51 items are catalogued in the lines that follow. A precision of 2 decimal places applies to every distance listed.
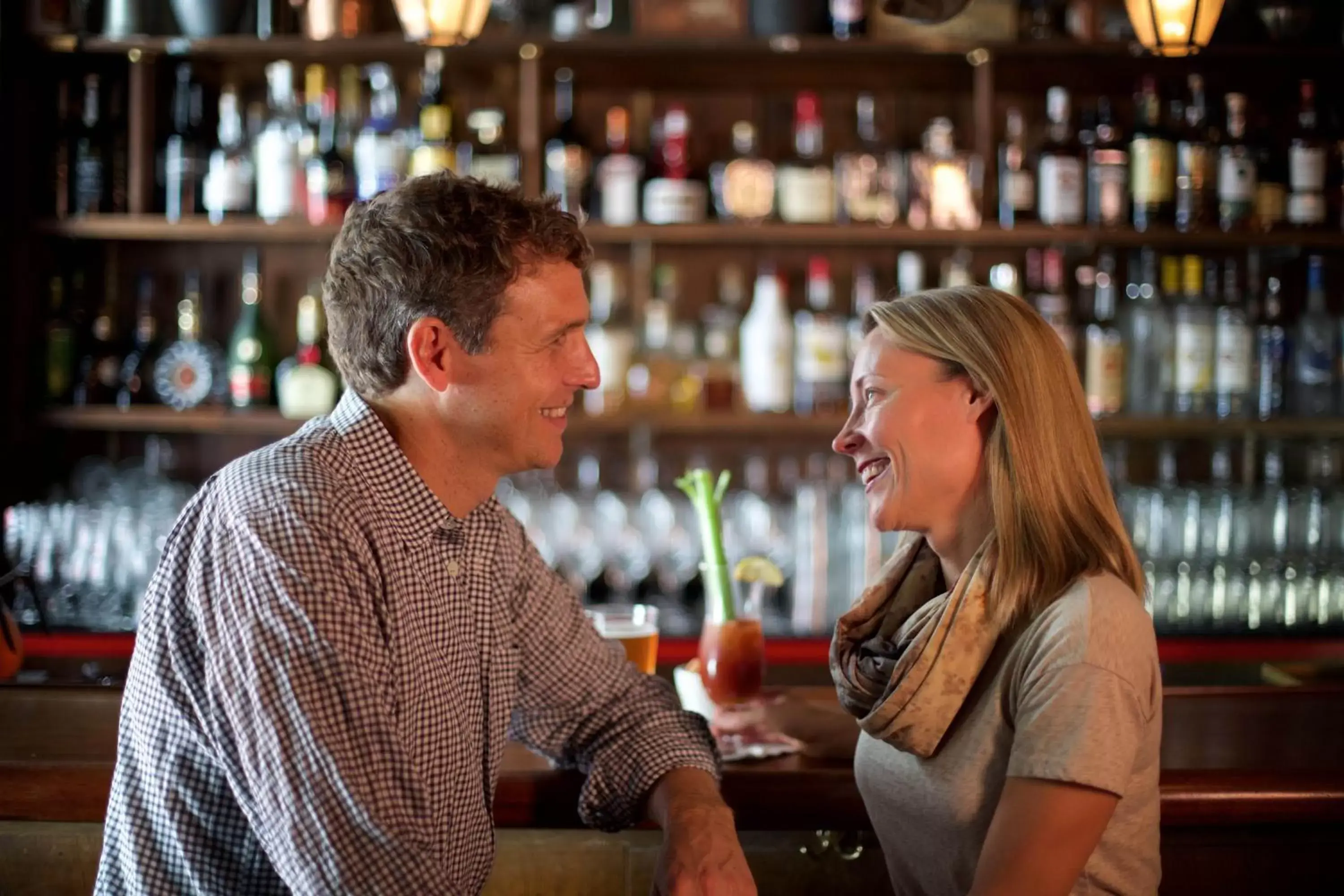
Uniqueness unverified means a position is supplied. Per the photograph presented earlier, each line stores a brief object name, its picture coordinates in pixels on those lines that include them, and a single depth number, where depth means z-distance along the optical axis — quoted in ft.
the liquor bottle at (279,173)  10.64
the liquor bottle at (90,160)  10.84
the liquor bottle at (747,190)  10.74
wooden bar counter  4.53
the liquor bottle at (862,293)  11.03
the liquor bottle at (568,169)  10.73
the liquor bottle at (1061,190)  10.55
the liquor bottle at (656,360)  10.89
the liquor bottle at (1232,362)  10.68
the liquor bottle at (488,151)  10.66
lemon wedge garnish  5.56
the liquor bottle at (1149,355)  10.84
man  3.50
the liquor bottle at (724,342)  10.90
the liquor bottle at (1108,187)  10.56
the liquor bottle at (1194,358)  10.65
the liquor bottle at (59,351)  11.05
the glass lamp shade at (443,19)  7.51
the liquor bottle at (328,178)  10.71
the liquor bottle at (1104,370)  10.69
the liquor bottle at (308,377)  10.73
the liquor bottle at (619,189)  10.68
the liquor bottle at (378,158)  10.57
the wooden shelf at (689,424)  10.59
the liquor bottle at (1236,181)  10.63
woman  3.62
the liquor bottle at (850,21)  10.56
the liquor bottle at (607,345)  10.71
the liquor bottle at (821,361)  10.72
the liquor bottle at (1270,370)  10.83
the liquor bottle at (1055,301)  10.66
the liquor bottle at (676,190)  10.59
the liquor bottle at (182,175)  10.77
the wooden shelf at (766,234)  10.45
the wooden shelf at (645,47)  10.42
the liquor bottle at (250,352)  10.90
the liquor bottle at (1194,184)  10.63
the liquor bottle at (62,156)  10.94
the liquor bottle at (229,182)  10.66
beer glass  5.58
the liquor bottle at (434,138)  10.57
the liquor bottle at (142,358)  11.16
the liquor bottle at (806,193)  10.64
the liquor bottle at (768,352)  10.77
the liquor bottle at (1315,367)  10.88
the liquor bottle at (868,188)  10.70
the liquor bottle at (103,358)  11.14
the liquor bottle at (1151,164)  10.58
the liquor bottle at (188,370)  11.04
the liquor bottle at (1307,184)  10.59
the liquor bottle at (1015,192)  10.64
